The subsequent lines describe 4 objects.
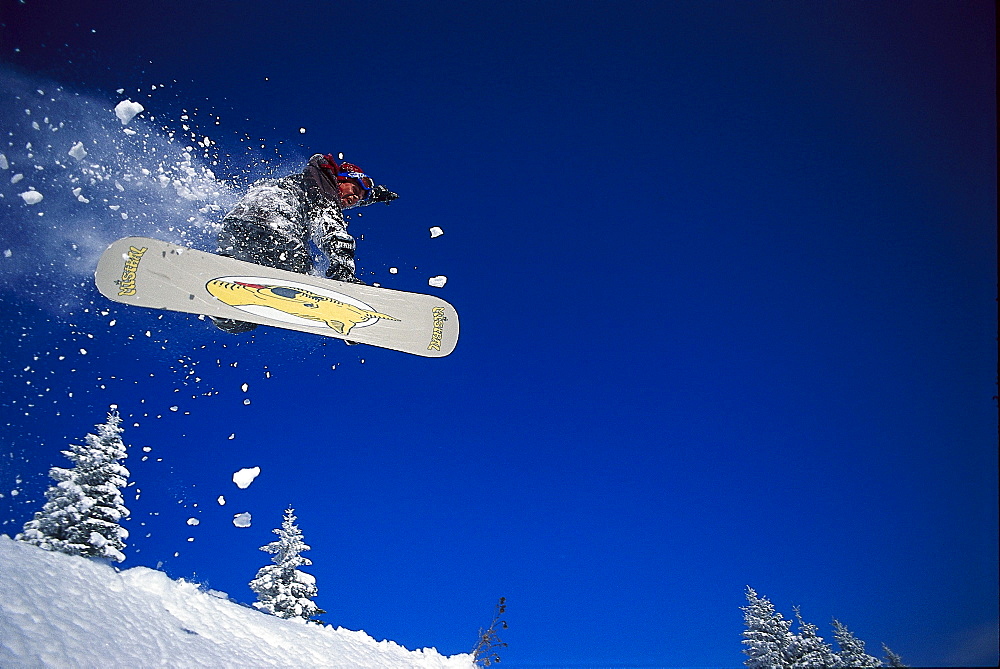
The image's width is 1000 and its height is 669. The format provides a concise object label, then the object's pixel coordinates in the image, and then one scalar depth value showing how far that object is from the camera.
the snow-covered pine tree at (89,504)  3.81
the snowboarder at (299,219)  3.82
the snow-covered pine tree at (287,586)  4.44
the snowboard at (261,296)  3.46
